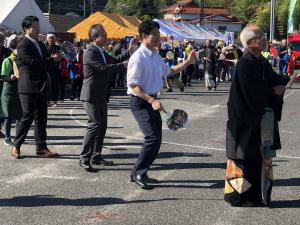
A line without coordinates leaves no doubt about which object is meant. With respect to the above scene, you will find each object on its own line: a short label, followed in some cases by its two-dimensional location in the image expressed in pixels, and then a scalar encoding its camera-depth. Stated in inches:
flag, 1417.3
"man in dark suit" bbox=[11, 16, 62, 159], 317.4
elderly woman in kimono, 230.5
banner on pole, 1347.7
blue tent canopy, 1364.4
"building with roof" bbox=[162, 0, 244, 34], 4608.8
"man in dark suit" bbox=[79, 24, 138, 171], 292.8
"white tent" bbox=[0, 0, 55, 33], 758.5
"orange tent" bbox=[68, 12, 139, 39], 1216.8
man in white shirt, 259.9
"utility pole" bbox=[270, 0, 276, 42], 1652.7
